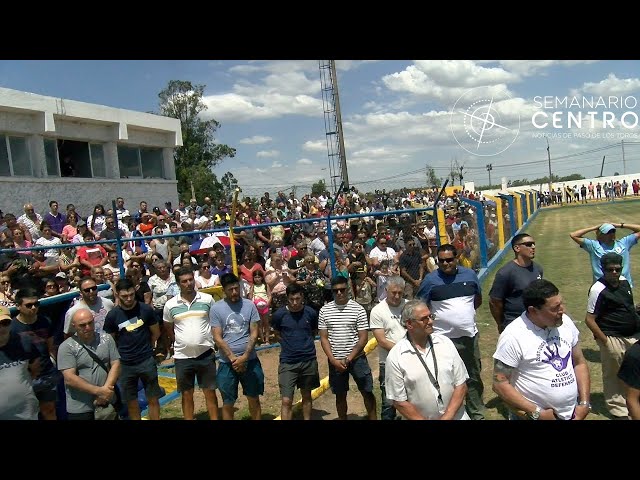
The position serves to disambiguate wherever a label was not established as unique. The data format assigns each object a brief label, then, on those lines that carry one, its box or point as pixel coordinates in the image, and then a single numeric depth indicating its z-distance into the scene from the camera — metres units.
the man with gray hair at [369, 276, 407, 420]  5.17
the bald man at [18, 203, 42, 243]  11.44
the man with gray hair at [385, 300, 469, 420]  3.87
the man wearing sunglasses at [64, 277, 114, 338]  5.85
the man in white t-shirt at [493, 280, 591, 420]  3.77
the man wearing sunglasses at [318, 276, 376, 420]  5.54
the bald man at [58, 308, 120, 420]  4.88
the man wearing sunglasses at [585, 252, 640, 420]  5.22
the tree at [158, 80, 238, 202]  41.25
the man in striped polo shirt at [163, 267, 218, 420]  5.81
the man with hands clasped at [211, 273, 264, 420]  5.75
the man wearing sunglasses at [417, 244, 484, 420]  5.21
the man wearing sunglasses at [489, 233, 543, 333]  5.24
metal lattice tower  19.68
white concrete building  16.34
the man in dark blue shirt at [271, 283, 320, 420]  5.64
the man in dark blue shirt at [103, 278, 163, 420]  5.66
